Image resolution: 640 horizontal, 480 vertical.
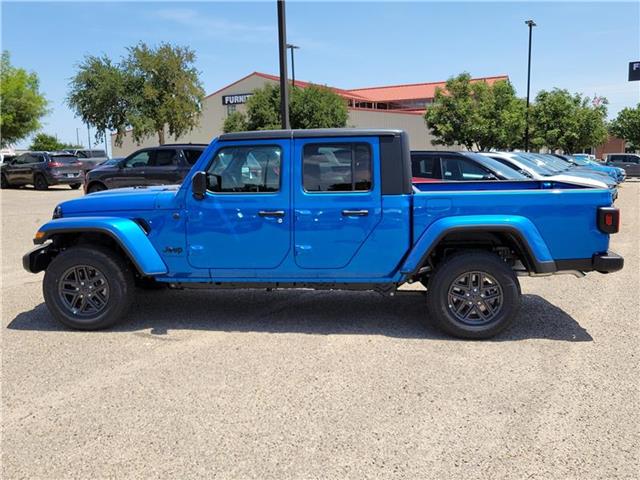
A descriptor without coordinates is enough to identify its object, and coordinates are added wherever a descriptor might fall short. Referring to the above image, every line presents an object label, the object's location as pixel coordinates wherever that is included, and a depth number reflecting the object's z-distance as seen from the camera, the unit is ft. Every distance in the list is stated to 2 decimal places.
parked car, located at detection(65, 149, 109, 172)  109.55
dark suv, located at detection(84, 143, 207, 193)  49.85
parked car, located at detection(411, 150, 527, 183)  34.81
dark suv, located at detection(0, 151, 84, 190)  79.97
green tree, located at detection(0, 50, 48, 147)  166.40
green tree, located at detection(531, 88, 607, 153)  135.33
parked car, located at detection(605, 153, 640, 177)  115.65
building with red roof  174.29
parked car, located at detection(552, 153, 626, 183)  78.59
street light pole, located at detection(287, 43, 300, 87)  135.48
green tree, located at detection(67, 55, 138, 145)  113.09
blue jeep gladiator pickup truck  15.76
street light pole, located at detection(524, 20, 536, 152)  115.96
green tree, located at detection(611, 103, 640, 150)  197.63
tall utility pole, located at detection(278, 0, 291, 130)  34.78
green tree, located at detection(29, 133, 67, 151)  261.73
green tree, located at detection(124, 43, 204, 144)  112.68
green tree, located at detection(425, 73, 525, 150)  122.52
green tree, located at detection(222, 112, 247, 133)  136.98
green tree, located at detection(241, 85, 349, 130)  126.93
